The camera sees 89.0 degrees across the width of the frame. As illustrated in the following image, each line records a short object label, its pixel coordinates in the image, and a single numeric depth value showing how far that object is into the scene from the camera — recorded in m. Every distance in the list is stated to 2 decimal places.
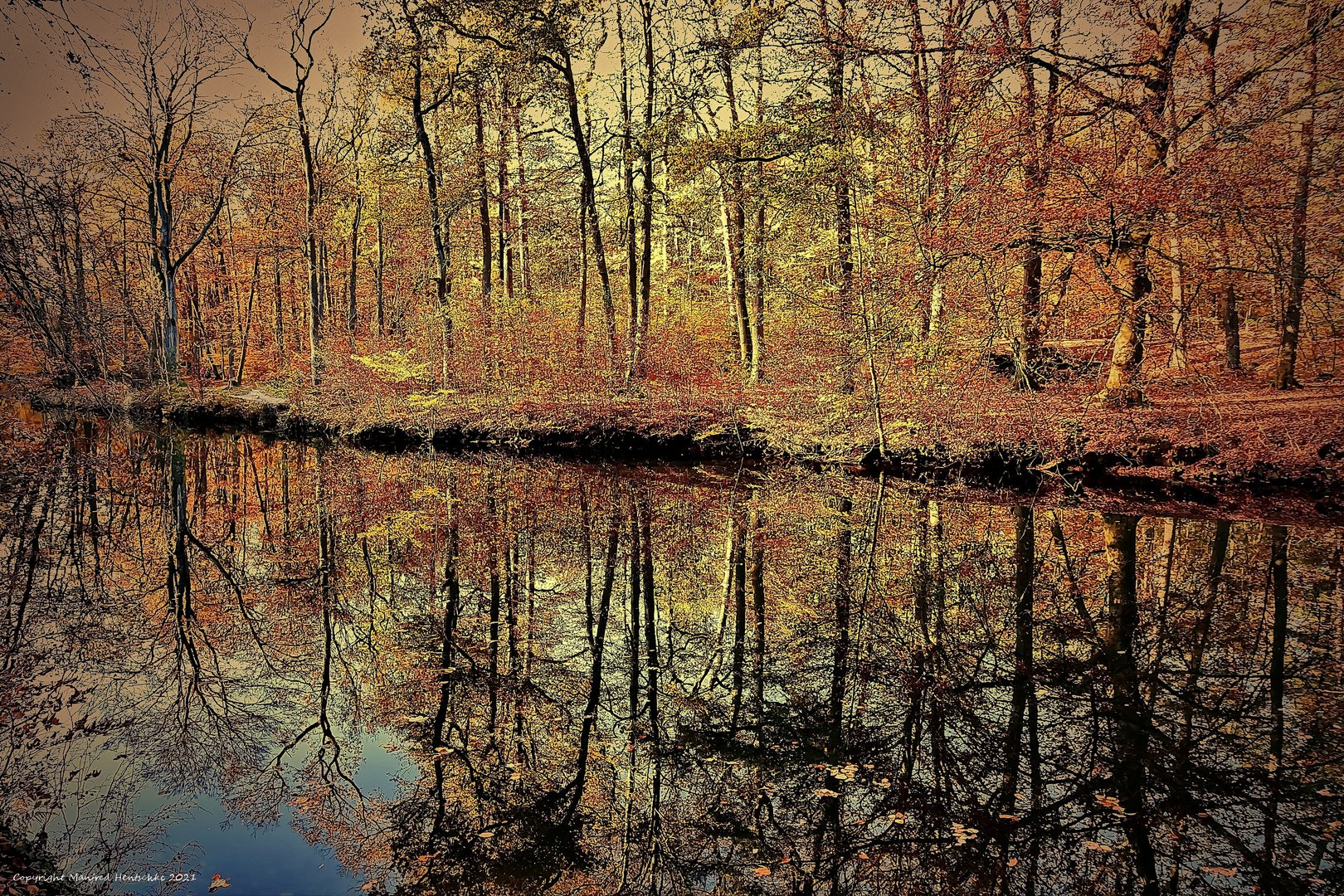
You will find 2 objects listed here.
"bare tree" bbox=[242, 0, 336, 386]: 23.81
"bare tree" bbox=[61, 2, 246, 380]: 25.59
